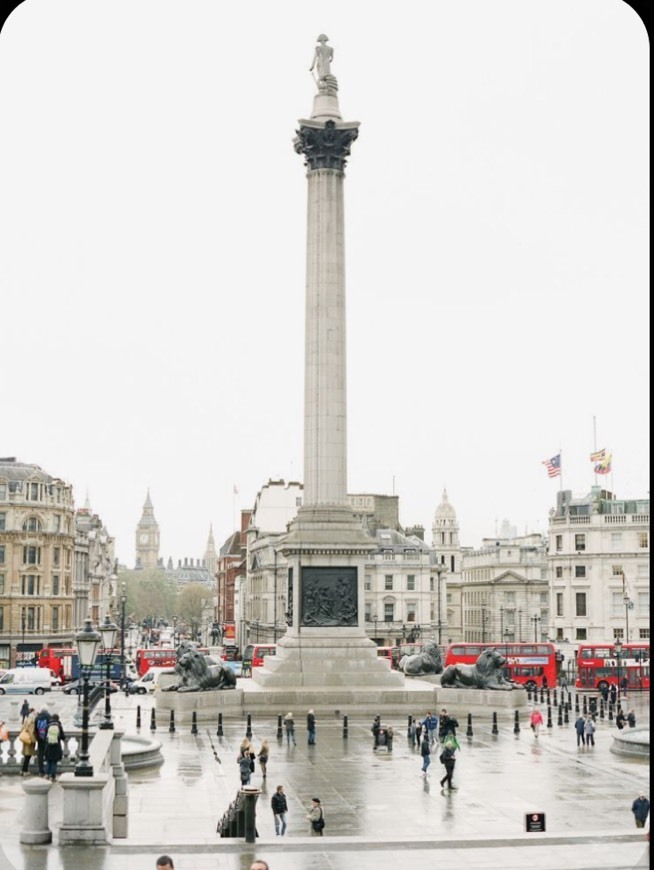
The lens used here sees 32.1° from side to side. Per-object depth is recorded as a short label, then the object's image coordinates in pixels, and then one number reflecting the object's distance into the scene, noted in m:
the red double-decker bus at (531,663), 67.25
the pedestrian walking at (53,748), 28.96
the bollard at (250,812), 20.91
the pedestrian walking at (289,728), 36.94
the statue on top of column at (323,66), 56.47
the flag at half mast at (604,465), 84.62
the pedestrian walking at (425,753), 30.60
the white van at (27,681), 60.56
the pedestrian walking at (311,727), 36.88
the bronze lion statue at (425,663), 56.41
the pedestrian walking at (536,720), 40.12
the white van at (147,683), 60.53
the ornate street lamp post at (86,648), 22.39
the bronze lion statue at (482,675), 47.53
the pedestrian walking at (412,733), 37.83
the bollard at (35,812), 19.98
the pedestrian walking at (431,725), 35.86
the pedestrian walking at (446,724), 33.53
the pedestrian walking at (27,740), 29.70
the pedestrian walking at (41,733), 29.73
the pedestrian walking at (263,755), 29.81
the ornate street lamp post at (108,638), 28.38
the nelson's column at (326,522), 49.34
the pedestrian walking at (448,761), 28.56
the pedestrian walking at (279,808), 22.77
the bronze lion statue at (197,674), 46.59
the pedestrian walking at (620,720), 42.94
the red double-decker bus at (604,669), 65.62
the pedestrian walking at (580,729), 37.91
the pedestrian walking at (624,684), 64.69
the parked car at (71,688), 61.41
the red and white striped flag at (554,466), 86.62
